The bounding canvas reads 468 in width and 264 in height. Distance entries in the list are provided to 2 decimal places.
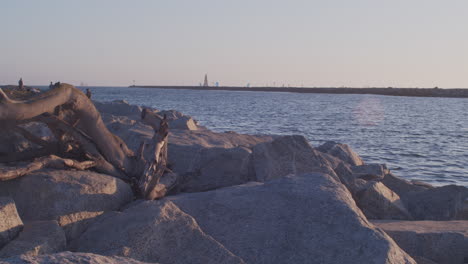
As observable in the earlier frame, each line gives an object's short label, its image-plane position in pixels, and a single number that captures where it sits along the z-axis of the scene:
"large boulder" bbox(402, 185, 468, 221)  6.22
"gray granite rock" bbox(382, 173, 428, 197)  7.96
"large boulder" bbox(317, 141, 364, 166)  9.70
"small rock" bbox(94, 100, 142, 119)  16.23
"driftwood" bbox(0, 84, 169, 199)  4.37
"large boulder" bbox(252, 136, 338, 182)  6.22
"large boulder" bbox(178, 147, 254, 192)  6.11
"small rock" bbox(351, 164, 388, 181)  7.92
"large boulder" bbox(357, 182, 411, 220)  5.84
